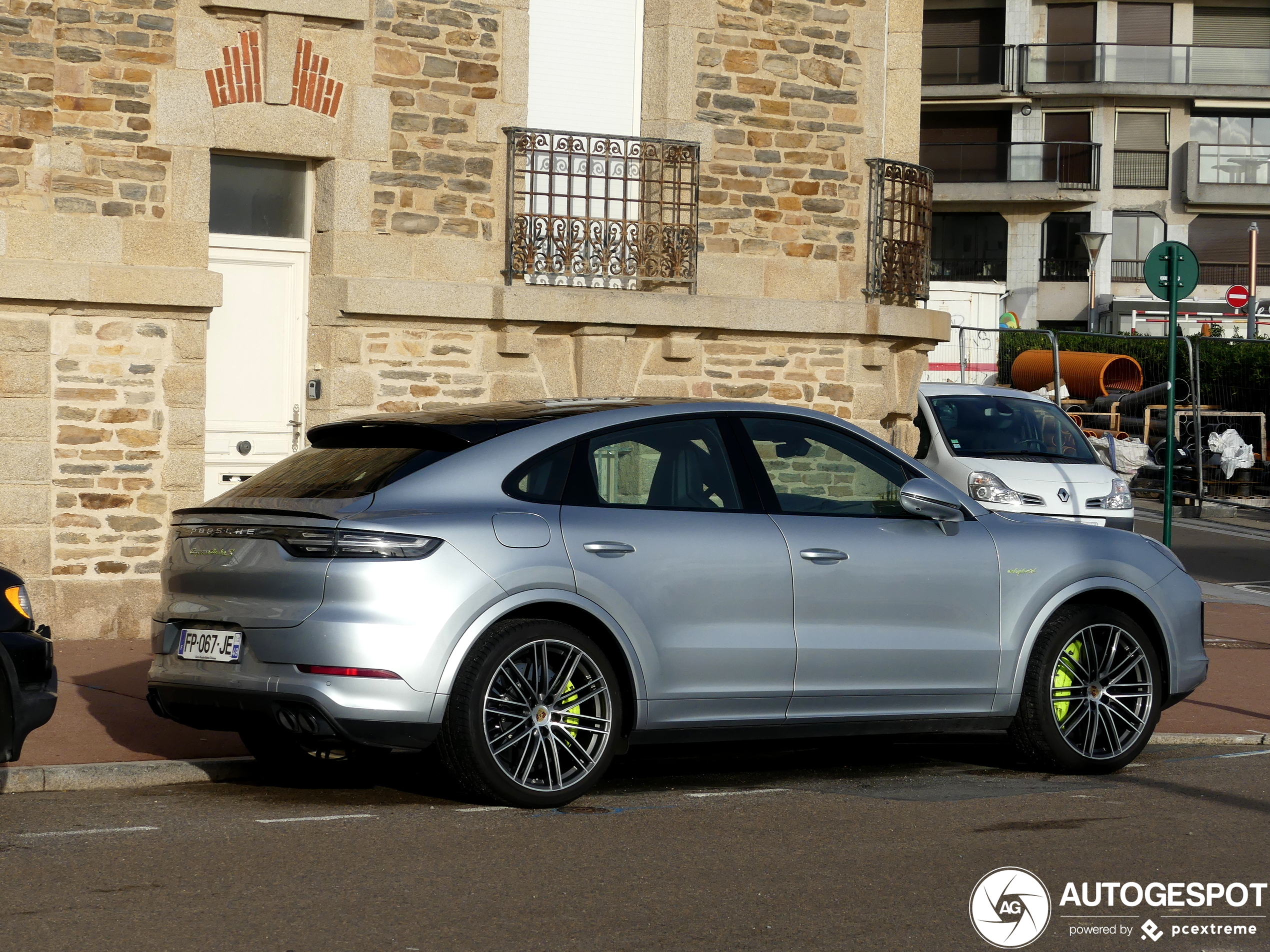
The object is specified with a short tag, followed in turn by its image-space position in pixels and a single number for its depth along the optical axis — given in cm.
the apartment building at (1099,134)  5338
